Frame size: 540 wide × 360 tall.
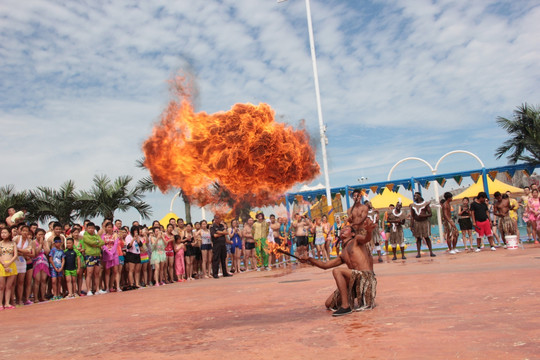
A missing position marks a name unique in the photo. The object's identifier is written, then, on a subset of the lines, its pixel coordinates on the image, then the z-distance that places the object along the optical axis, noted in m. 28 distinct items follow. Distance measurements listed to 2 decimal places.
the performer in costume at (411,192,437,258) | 12.59
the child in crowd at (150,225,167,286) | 12.35
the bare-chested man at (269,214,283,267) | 15.39
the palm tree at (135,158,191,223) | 20.33
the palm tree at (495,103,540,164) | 20.28
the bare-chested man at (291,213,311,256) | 14.93
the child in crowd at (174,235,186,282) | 13.10
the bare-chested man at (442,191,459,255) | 13.02
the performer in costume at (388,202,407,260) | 13.11
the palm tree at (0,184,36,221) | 17.30
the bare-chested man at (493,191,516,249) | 13.36
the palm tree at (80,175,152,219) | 18.69
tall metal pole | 18.16
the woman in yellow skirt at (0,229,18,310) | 9.05
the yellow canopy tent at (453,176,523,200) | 21.45
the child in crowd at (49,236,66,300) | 10.33
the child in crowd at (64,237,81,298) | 10.51
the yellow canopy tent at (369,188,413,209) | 24.70
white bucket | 12.72
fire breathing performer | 5.27
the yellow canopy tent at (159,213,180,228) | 27.45
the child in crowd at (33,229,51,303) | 10.09
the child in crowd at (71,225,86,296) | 10.77
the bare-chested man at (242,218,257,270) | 14.98
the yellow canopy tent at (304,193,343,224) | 19.88
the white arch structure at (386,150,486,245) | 19.18
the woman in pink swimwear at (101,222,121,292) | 11.13
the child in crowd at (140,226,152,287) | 12.10
